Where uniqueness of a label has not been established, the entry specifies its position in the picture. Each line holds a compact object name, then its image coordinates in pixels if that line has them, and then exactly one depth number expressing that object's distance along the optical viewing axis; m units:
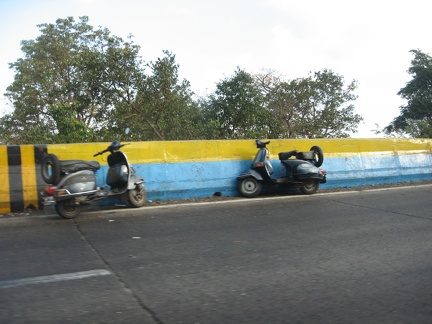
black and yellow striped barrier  7.62
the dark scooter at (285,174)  9.59
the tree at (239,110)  18.03
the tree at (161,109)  16.47
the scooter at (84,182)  7.00
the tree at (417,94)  30.34
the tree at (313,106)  25.17
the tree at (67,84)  15.59
